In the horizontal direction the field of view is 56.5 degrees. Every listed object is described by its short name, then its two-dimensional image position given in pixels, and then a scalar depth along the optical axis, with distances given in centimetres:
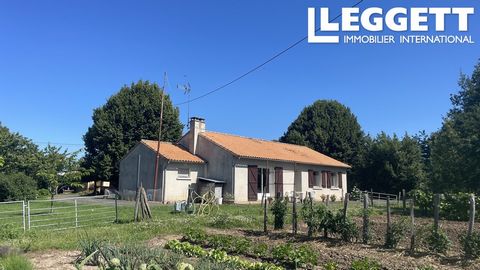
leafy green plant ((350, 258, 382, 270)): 766
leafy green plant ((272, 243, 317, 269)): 831
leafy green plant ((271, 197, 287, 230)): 1406
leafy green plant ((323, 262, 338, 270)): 788
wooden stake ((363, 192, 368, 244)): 1109
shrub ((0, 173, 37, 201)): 3083
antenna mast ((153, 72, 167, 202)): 2793
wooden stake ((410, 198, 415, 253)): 992
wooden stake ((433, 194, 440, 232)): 986
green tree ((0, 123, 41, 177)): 3971
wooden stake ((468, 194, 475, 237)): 929
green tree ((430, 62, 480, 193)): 2521
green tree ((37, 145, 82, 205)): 2273
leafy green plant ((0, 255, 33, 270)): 625
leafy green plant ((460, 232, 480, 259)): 903
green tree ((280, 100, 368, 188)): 5000
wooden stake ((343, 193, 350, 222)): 1144
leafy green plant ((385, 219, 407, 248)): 1037
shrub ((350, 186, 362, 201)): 3728
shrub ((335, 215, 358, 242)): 1123
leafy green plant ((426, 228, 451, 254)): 962
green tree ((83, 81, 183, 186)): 4106
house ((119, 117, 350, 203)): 2833
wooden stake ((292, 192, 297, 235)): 1303
